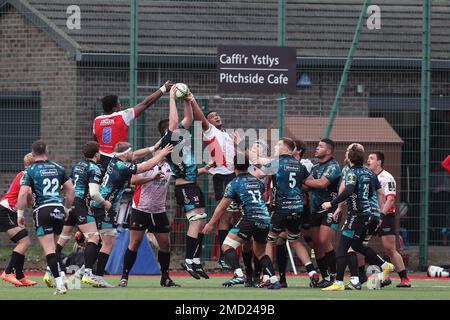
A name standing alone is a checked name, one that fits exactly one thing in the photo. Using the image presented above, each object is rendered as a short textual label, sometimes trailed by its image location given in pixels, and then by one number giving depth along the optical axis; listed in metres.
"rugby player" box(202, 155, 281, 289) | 17.80
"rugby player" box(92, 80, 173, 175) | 19.52
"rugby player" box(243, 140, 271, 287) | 18.91
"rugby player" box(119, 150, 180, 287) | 18.66
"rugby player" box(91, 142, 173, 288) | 18.17
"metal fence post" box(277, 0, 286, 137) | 23.75
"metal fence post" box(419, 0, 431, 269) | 24.34
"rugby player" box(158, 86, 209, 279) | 18.64
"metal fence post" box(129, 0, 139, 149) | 23.38
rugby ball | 18.39
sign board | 23.42
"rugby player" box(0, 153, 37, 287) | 18.66
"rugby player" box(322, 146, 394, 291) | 18.20
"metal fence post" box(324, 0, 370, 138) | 23.58
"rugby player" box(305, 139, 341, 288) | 19.14
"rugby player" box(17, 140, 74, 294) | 16.58
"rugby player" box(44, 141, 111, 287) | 18.59
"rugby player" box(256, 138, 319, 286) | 18.47
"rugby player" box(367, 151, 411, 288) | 19.81
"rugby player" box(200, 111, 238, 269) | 19.55
